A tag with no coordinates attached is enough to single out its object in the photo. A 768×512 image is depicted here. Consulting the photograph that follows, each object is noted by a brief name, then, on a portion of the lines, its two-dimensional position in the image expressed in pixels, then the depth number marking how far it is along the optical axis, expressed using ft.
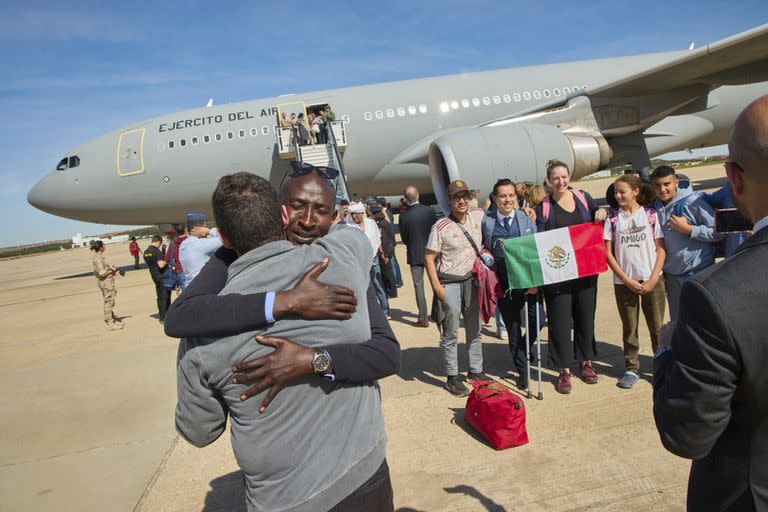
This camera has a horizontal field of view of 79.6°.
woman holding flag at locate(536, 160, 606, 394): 13.65
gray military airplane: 38.01
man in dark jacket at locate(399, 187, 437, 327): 20.88
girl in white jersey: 13.37
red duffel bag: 10.64
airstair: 38.93
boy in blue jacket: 12.47
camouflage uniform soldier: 25.82
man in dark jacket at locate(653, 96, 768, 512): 3.48
